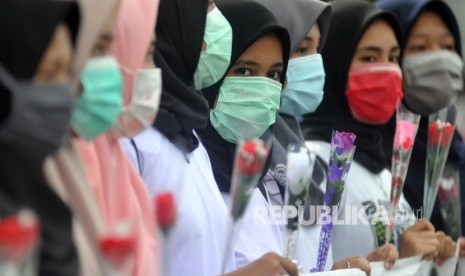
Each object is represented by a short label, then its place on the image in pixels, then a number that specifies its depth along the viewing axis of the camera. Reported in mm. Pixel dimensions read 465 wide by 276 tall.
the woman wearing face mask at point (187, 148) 8977
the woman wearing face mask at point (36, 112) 6125
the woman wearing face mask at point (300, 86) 11102
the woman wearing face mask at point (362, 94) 12391
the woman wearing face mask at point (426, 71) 14078
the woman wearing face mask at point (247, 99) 10219
